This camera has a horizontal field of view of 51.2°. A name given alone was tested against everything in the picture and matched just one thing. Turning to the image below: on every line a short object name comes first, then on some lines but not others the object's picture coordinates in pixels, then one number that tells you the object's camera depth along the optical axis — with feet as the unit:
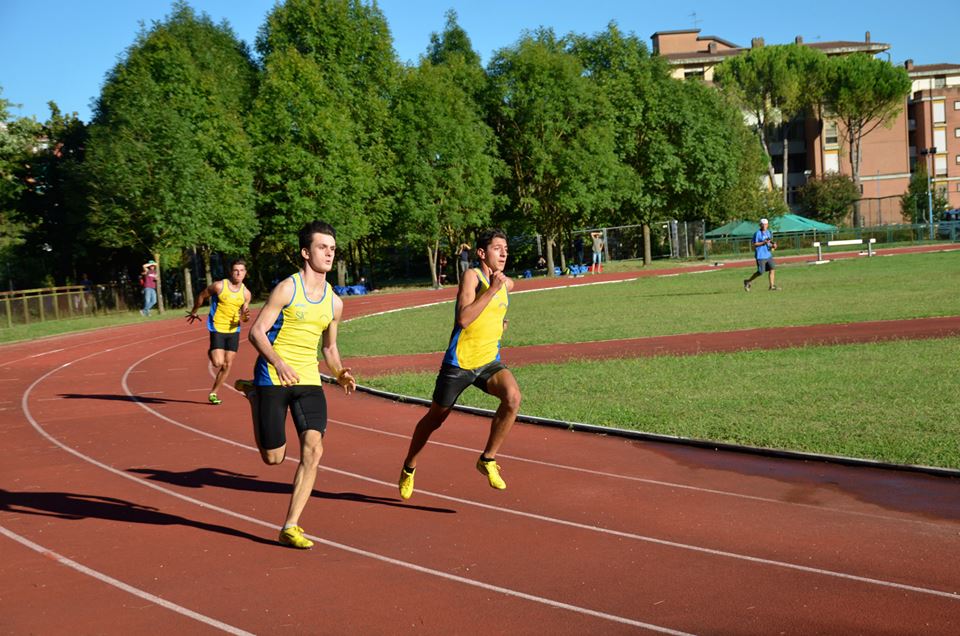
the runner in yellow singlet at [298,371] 23.09
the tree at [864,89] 283.18
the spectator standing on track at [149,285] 134.72
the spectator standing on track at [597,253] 180.88
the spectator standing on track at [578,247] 192.60
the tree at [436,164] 173.17
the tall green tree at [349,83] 163.73
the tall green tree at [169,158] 137.28
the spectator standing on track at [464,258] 160.45
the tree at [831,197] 270.67
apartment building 311.27
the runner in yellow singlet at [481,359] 26.37
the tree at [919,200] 256.93
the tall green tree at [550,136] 181.47
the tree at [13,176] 147.54
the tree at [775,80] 280.72
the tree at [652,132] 199.62
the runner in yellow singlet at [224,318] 48.32
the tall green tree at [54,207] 161.68
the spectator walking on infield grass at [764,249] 95.25
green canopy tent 207.41
